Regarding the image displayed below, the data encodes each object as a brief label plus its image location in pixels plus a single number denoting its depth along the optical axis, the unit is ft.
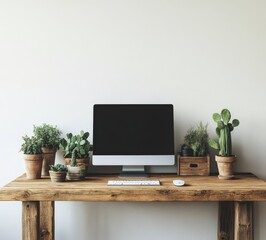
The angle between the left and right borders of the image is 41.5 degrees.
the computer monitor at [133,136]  8.07
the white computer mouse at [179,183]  7.04
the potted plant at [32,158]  7.70
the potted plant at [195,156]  8.13
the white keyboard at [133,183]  7.12
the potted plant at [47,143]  8.18
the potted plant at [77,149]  8.00
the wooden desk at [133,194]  6.75
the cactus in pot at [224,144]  7.81
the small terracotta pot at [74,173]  7.63
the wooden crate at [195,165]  8.13
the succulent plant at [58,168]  7.40
